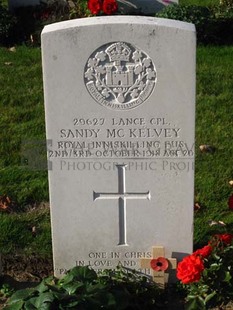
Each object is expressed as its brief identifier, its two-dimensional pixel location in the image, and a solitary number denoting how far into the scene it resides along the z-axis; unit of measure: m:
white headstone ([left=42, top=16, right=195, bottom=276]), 4.12
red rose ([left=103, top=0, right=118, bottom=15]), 8.97
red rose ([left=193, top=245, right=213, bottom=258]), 4.39
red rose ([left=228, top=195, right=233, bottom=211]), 4.80
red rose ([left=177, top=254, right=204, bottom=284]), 4.25
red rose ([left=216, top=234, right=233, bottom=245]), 4.57
